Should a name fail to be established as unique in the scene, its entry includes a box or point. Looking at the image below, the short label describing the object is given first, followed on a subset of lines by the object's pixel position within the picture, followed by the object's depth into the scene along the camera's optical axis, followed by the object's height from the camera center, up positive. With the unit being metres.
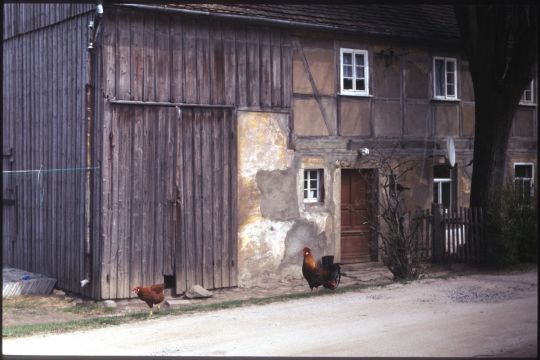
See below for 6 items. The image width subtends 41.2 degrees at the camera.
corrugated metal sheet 13.43 -1.74
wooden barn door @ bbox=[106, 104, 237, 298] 12.85 -0.13
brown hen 11.33 -1.61
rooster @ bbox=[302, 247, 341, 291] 12.88 -1.47
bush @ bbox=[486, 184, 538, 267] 14.91 -0.82
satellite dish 17.11 +0.94
